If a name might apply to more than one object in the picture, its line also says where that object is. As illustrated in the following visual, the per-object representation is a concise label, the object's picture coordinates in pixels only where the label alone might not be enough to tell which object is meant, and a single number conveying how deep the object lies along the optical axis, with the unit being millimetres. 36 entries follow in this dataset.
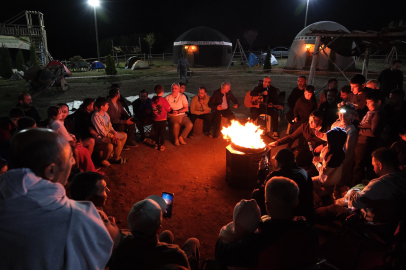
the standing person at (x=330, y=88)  7201
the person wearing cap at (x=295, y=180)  3400
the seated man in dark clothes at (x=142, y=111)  7465
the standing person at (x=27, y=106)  6246
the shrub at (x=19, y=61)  24156
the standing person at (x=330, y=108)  6633
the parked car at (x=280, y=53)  41394
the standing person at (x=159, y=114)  7289
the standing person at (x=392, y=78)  8367
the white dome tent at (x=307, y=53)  23094
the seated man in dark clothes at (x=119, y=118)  6914
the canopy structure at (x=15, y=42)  27812
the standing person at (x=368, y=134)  5188
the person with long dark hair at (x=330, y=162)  4398
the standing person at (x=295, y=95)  8055
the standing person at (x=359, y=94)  6378
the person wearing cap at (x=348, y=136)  4660
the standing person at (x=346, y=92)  6978
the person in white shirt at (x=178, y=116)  7684
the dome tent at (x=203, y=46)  32000
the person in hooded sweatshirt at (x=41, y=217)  1316
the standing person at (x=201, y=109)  8211
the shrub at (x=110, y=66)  22797
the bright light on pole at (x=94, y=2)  25233
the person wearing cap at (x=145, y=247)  2137
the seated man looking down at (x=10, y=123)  5023
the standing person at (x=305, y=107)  7059
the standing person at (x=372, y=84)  7016
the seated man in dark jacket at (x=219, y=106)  8227
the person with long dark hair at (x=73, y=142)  5090
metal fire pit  5074
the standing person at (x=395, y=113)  5926
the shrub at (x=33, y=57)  23453
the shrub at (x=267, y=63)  26250
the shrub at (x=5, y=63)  22375
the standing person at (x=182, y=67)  19198
